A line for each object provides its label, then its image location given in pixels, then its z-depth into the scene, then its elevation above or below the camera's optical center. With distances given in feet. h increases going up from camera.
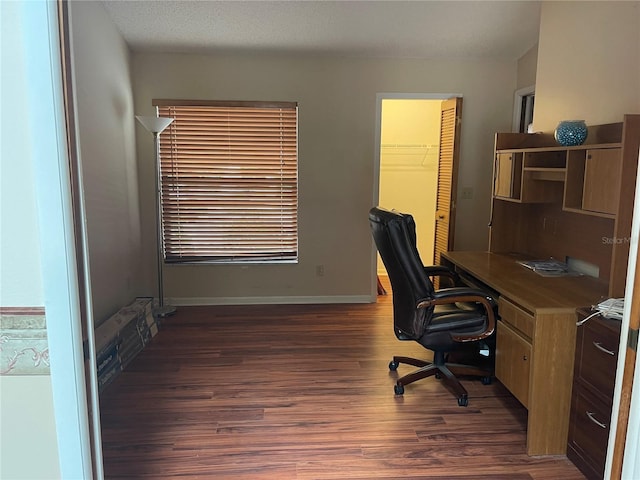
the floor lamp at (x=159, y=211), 13.23 -1.32
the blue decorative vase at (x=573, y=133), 8.55 +0.74
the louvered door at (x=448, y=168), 14.58 +0.11
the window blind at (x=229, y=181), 14.60 -0.37
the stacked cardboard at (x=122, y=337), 9.74 -4.04
